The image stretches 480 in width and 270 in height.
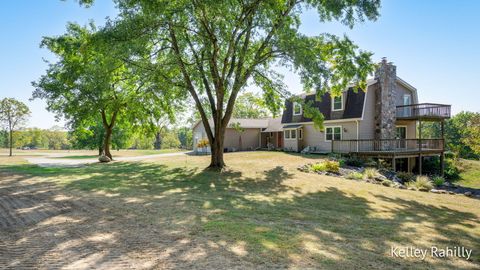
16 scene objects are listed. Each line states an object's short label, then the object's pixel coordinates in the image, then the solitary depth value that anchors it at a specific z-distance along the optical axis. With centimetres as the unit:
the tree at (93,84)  1341
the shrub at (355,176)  1474
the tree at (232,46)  1262
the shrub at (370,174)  1503
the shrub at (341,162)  1906
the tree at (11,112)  3750
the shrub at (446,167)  2464
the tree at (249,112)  5681
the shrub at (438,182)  1828
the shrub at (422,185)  1298
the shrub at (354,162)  1965
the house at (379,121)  2375
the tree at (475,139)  2829
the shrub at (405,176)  1711
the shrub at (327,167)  1652
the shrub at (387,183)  1346
